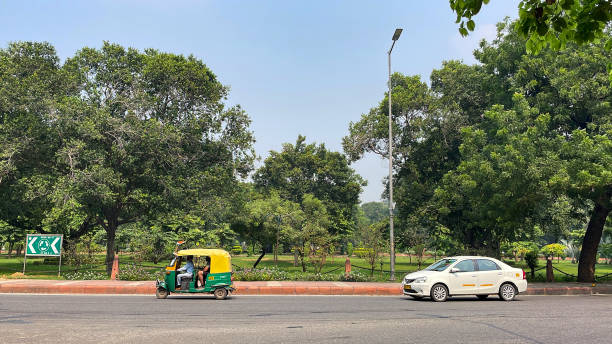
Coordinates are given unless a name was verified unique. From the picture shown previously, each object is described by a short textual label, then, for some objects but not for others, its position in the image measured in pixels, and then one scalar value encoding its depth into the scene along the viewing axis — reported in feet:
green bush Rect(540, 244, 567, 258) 179.11
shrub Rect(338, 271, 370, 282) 70.69
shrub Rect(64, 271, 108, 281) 67.75
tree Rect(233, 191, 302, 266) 94.38
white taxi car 48.56
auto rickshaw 47.78
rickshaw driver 48.06
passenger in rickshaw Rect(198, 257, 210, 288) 47.96
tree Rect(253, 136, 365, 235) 181.57
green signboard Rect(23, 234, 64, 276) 69.67
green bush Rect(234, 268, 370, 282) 68.54
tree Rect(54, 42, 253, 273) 75.61
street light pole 71.21
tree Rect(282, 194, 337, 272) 81.35
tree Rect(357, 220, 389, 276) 78.91
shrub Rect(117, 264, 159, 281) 66.49
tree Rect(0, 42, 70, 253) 75.41
